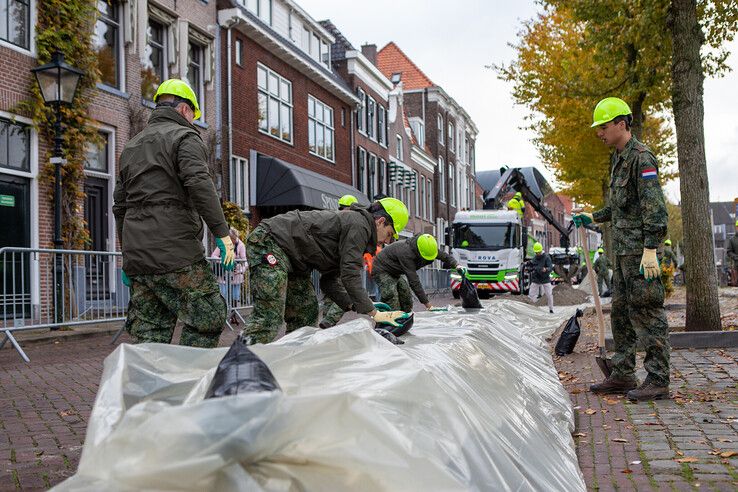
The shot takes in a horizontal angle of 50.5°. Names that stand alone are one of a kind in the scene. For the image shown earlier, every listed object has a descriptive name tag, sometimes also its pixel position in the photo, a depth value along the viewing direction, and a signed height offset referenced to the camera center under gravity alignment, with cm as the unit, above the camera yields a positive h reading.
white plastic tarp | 185 -49
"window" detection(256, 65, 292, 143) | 2183 +422
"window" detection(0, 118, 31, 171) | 1242 +172
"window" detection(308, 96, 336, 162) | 2541 +400
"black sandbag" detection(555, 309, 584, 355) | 833 -101
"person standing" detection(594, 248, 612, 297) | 2264 -78
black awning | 2091 +169
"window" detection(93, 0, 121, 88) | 1502 +409
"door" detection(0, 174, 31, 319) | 1245 +66
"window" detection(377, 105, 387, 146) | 3353 +528
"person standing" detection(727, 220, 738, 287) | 2320 -43
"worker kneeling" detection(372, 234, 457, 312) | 873 -19
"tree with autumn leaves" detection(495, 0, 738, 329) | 833 +292
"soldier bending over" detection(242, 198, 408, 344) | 496 -5
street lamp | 1059 +232
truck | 2372 -4
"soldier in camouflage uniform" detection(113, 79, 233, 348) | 425 +8
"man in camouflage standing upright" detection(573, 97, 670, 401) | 523 -10
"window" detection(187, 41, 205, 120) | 1869 +436
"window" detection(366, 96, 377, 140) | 3189 +535
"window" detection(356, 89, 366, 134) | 3053 +528
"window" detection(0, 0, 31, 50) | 1257 +376
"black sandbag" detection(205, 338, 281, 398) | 207 -35
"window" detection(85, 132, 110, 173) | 1412 +180
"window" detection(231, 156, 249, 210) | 2006 +176
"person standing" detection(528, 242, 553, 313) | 1795 -64
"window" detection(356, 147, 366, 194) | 3017 +304
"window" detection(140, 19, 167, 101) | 1633 +413
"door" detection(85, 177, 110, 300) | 1431 +73
